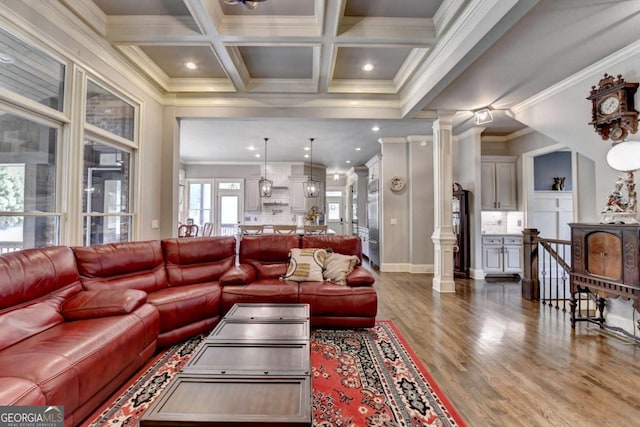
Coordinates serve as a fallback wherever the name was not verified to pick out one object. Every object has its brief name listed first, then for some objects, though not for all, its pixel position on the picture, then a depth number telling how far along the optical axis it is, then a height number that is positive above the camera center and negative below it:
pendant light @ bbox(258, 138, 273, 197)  7.53 +0.85
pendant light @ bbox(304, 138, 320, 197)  7.24 +0.83
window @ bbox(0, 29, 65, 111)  2.34 +1.28
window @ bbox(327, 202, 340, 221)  12.95 +0.45
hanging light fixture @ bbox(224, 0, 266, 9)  2.25 +1.69
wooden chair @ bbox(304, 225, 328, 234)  5.83 -0.18
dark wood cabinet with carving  2.70 -0.42
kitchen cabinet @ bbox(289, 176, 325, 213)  8.85 +0.70
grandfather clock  5.79 -0.28
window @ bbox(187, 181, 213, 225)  9.05 +0.64
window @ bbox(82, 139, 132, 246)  3.28 +0.31
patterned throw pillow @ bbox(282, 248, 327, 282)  3.36 -0.53
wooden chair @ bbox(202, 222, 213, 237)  8.36 -0.27
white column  4.69 +0.23
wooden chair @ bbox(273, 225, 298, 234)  5.65 -0.16
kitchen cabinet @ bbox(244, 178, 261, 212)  8.92 +0.73
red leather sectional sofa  1.57 -0.71
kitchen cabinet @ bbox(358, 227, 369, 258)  8.33 -0.50
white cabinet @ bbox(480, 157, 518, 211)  5.87 +0.75
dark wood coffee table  1.12 -0.76
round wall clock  6.43 +0.83
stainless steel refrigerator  6.96 -0.04
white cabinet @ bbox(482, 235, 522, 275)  5.60 -0.65
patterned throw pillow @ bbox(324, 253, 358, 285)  3.32 -0.54
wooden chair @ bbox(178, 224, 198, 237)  7.41 -0.29
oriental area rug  1.74 -1.17
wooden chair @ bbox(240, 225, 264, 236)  5.55 -0.18
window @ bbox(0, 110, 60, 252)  2.40 +0.31
